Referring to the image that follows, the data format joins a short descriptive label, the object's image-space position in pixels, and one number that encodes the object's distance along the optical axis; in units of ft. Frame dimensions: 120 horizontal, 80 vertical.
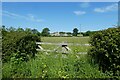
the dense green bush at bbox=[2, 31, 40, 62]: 10.22
